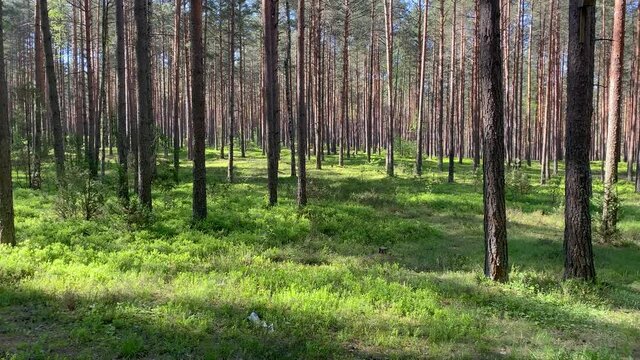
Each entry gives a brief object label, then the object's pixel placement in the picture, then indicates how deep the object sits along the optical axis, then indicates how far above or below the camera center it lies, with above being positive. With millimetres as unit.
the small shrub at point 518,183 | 19031 -1509
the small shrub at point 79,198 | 11133 -1175
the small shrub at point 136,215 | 10578 -1531
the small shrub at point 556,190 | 16892 -1872
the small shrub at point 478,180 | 20359 -1556
